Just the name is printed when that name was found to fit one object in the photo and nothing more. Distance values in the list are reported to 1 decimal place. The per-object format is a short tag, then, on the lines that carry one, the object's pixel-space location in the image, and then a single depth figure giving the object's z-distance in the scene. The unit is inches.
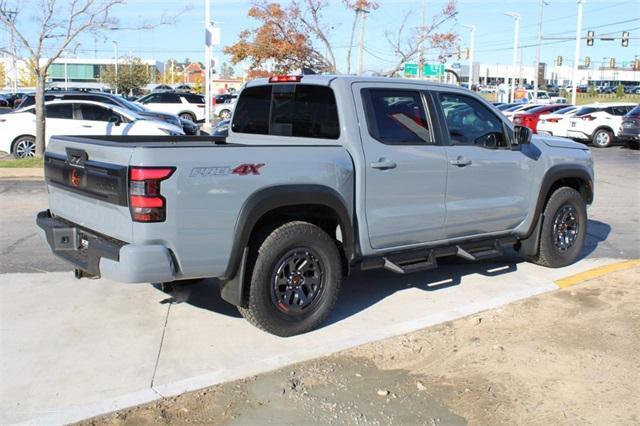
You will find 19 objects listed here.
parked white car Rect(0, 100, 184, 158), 605.0
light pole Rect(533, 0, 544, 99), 2013.0
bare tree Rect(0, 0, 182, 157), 528.7
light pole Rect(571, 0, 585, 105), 1595.7
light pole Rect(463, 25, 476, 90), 2117.1
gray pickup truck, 159.8
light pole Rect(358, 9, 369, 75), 943.0
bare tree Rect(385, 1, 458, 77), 972.6
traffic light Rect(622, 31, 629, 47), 1722.4
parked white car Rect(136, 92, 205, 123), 1178.0
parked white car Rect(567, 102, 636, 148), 947.3
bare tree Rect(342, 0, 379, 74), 930.7
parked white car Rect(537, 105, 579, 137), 986.7
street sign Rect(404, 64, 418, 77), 1181.7
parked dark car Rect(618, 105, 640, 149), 851.4
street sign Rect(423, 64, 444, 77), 1465.6
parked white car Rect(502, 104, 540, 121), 1264.8
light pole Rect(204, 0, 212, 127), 1085.8
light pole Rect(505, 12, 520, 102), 2027.8
